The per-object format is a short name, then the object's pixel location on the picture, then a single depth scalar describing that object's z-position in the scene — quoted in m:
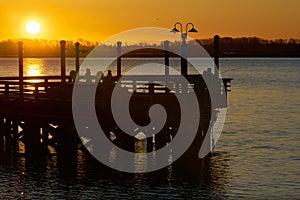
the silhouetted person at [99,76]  32.93
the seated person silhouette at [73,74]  35.71
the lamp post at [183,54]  32.37
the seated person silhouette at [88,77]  33.76
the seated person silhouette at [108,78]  32.57
